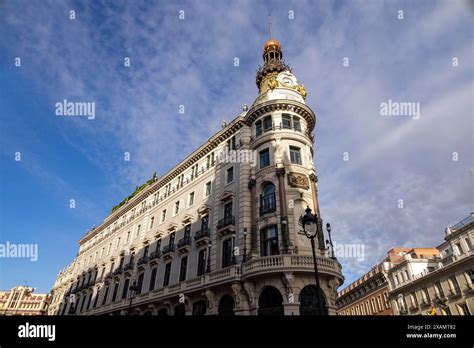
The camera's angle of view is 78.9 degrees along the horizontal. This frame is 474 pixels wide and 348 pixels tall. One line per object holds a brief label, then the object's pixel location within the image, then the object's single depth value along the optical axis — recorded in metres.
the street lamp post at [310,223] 10.62
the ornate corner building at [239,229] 20.45
